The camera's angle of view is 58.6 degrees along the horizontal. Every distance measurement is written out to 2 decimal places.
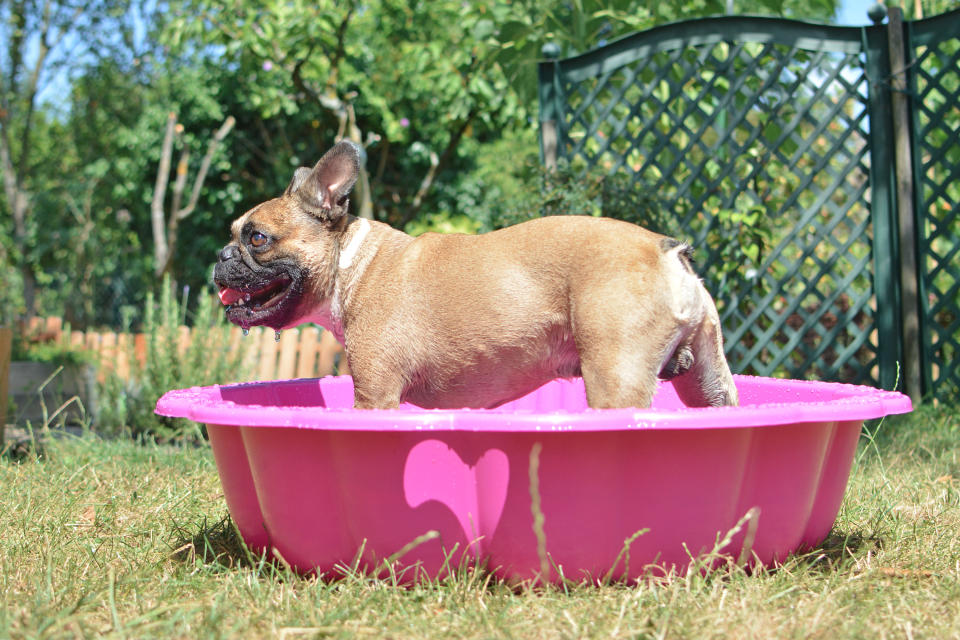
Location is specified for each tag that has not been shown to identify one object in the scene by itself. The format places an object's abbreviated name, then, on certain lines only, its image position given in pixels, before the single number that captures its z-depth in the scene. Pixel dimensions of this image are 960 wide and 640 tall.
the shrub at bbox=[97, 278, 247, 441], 6.07
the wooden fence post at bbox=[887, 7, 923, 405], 5.46
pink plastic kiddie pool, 2.08
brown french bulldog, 2.35
